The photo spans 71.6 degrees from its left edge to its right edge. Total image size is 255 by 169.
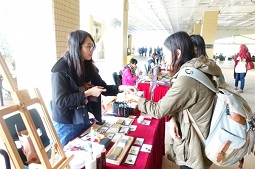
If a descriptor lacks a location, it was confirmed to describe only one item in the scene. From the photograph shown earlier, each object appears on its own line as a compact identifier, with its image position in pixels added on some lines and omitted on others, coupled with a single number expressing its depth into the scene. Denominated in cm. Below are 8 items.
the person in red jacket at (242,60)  559
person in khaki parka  100
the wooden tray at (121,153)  100
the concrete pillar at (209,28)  838
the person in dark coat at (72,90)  125
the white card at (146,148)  114
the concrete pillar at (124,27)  584
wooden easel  60
